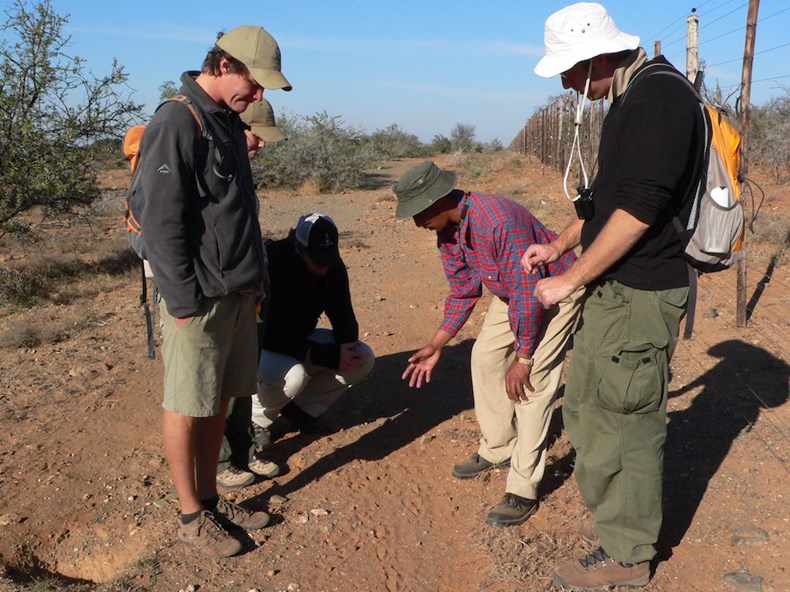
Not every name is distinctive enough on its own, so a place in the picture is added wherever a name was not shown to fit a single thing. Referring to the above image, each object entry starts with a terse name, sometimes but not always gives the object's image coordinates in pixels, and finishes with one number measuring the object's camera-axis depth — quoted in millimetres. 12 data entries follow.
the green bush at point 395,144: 35494
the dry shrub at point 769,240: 7379
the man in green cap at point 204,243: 2572
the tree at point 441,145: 43562
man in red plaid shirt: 2959
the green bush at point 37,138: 7773
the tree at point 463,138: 42462
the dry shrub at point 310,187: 18359
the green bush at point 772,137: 14477
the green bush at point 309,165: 18844
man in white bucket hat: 2217
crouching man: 3654
